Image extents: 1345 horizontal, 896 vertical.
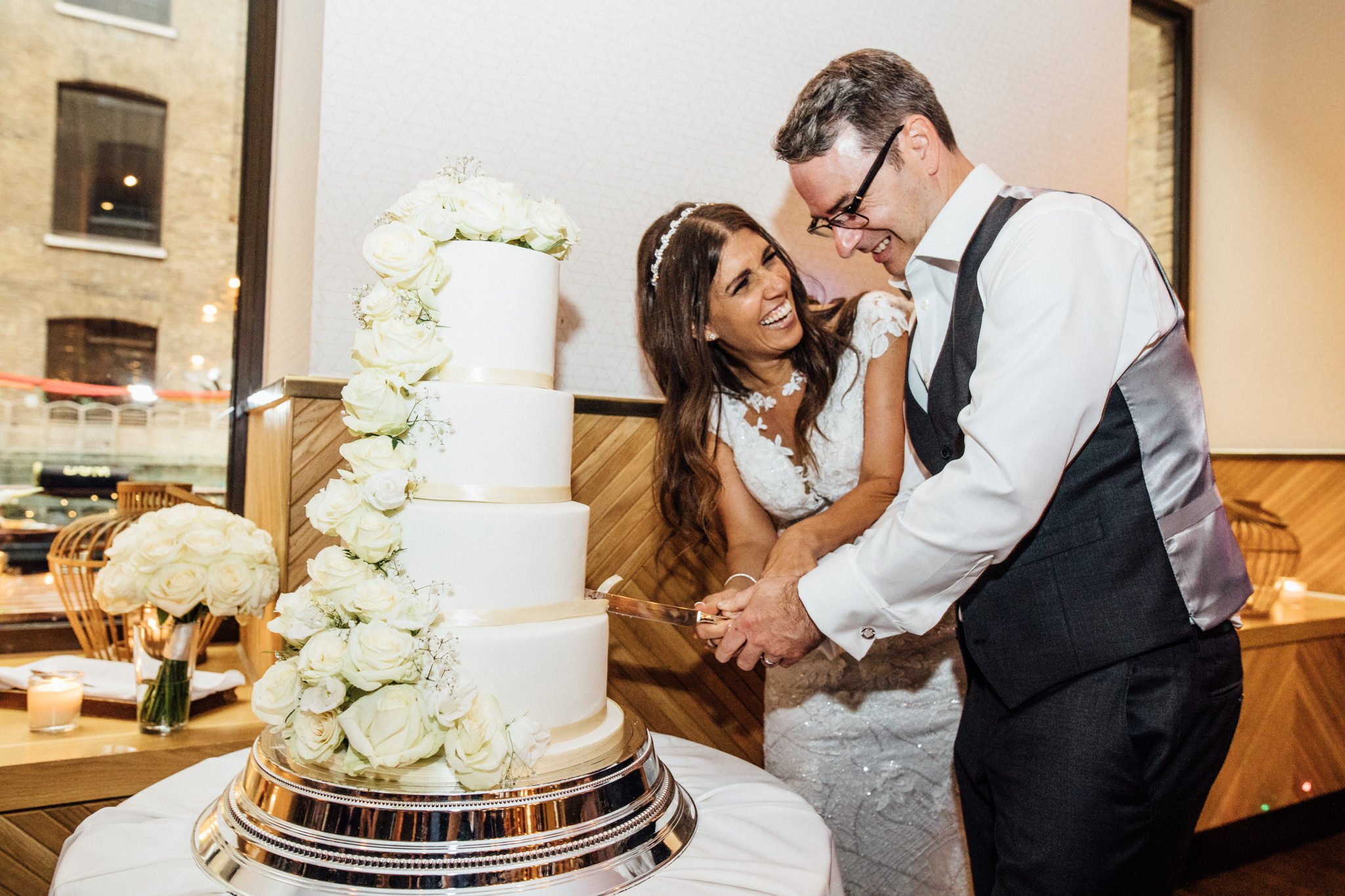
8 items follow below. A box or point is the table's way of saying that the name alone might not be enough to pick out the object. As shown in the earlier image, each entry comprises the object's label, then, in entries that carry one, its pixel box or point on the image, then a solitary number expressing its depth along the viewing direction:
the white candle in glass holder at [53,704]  2.11
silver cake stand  1.19
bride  2.22
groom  1.38
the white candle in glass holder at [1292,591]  3.97
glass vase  2.15
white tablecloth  1.20
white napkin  2.32
